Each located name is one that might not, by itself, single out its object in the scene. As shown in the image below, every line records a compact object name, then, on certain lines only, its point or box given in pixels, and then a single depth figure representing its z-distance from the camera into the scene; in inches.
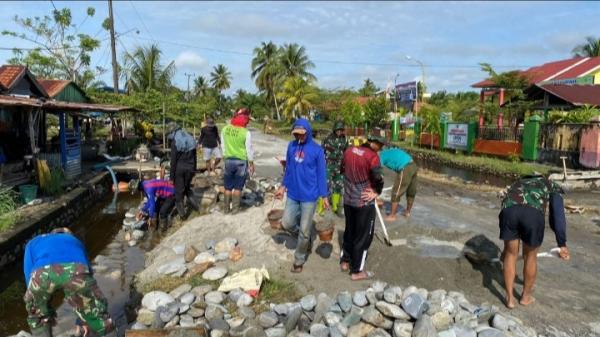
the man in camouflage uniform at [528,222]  176.2
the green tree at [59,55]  1098.7
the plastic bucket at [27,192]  400.8
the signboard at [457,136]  975.6
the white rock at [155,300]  205.3
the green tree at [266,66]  2126.0
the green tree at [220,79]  2883.9
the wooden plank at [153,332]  170.1
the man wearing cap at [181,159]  337.7
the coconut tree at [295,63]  2049.7
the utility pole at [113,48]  963.3
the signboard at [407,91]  1467.8
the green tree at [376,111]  1448.1
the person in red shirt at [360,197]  209.9
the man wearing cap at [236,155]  311.4
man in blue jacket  214.5
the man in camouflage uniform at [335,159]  310.3
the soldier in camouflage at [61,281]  150.4
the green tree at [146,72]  1159.6
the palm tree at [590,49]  1515.7
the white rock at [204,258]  248.7
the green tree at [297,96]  1777.8
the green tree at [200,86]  2842.0
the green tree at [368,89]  2466.7
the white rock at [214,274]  228.4
